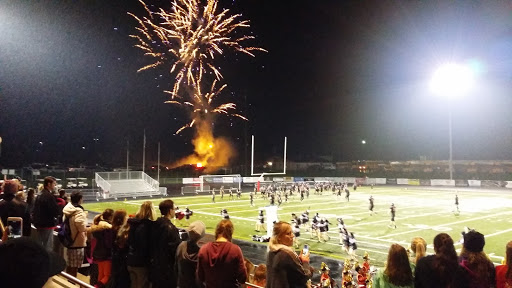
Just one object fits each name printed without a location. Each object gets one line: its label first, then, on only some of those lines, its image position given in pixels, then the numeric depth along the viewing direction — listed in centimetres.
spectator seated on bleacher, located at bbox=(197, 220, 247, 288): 437
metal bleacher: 3988
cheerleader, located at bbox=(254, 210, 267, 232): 2042
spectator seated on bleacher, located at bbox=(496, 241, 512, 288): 444
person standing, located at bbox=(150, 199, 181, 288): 524
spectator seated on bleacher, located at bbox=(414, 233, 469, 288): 434
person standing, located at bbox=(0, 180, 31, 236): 727
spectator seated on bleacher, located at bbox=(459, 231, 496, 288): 445
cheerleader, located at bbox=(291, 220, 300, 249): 1688
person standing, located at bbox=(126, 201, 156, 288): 532
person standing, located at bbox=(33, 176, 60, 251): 798
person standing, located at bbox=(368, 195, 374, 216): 2658
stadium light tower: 4550
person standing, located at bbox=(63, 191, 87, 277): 681
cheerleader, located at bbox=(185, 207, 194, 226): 2058
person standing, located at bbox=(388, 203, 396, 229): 2181
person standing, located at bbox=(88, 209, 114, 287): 621
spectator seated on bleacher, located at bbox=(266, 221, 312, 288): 416
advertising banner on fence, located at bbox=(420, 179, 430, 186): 6387
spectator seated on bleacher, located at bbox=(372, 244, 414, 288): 453
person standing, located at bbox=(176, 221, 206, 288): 484
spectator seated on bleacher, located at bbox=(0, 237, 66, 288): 185
